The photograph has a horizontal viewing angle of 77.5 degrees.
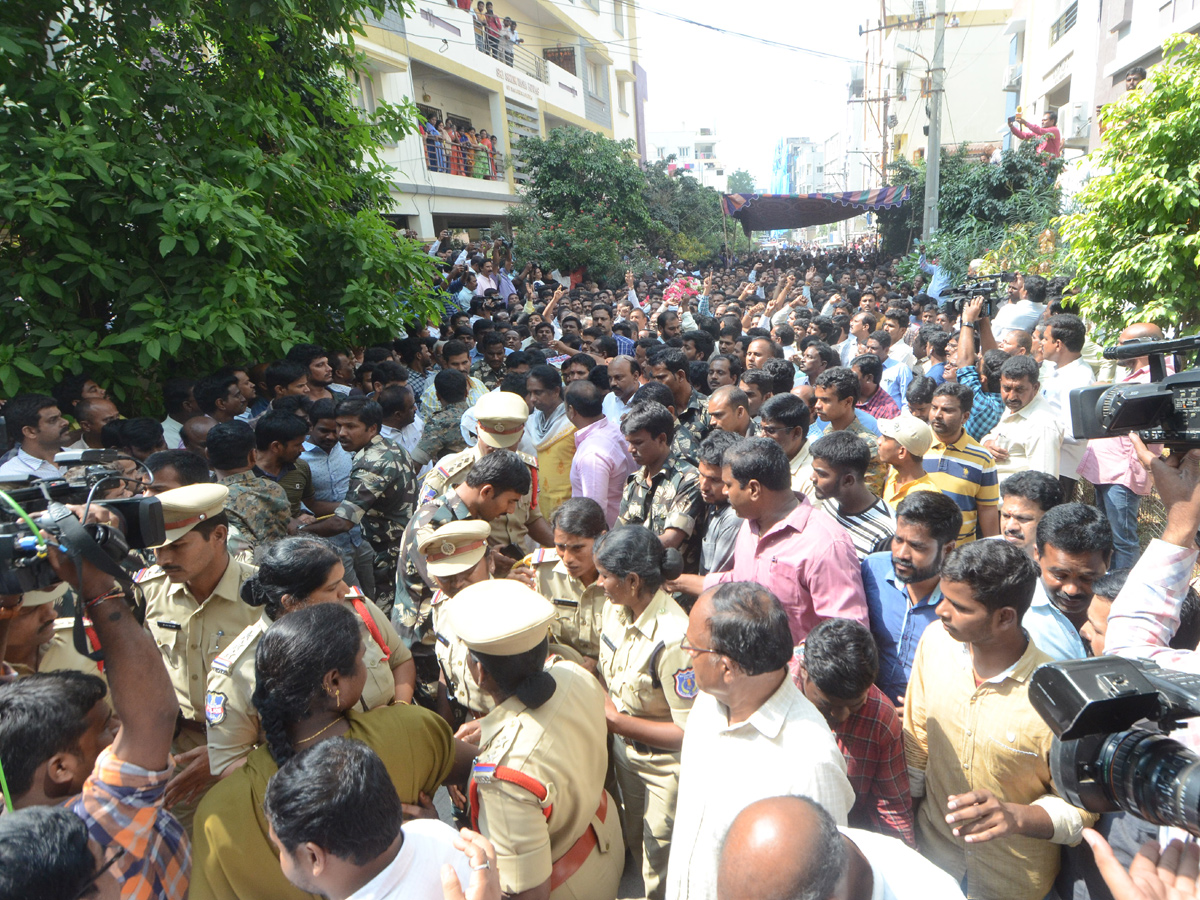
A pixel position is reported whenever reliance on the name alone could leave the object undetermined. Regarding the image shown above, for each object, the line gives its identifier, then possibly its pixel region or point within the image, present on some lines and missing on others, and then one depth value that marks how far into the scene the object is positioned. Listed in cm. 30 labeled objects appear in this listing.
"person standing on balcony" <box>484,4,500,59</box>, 2017
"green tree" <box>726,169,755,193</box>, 10398
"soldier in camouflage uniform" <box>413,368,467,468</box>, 507
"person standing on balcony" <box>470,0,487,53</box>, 1962
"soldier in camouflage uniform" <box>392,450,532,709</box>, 311
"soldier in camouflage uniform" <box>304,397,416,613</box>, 387
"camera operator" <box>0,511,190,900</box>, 165
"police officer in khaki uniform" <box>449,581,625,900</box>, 183
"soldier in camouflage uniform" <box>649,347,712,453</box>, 501
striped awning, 2152
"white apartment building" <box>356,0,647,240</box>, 1620
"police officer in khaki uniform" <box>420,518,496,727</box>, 258
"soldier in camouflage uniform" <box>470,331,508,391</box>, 733
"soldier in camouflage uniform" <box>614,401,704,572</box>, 359
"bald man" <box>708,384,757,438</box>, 414
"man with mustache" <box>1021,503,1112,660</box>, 263
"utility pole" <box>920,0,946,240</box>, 1562
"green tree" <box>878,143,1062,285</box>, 1457
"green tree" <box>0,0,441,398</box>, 437
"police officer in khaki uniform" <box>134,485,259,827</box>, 238
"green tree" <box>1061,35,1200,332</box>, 529
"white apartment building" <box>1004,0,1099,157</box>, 1616
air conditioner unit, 1631
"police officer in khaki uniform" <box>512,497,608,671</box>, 281
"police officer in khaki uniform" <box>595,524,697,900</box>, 235
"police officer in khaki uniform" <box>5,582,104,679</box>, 226
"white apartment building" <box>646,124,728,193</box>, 9800
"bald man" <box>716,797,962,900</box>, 118
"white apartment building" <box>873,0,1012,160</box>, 3500
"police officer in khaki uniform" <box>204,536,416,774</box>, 207
